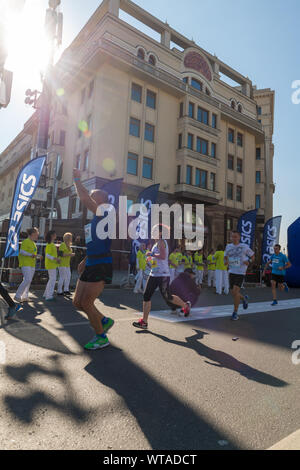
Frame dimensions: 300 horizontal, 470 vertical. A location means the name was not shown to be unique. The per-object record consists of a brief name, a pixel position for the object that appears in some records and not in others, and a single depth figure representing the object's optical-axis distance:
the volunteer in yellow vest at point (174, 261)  11.00
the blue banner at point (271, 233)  17.27
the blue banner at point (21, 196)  8.61
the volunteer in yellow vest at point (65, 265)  8.45
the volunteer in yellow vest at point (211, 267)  14.19
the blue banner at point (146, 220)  11.91
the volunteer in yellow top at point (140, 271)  10.93
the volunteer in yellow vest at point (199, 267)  13.16
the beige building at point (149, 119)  22.84
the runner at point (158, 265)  5.48
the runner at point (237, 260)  6.81
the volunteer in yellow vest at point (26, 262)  7.13
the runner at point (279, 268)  9.62
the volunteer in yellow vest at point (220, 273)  12.16
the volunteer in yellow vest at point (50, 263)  7.85
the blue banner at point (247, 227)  16.19
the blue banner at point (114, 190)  12.35
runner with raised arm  3.82
